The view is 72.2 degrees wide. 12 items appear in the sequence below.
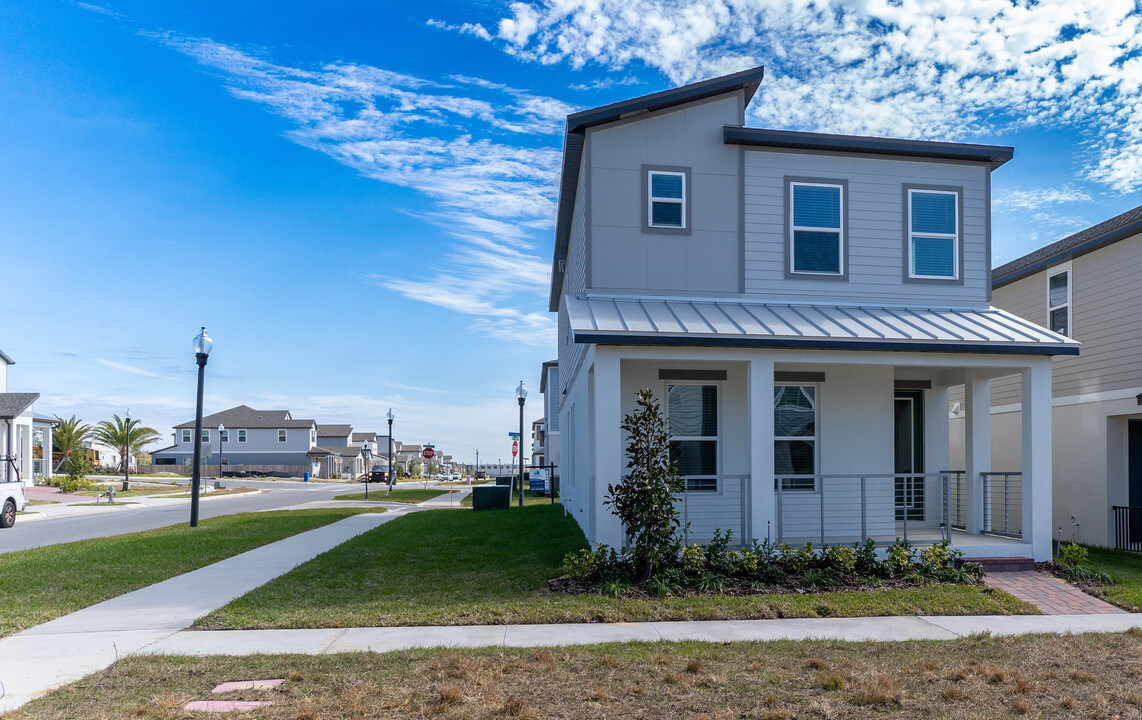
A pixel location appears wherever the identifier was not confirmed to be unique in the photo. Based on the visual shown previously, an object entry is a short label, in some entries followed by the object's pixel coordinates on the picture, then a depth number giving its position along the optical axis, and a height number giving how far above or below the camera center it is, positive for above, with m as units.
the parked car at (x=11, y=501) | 21.00 -2.34
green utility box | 24.41 -2.39
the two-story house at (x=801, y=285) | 11.59 +2.25
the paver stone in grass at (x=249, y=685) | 5.71 -1.96
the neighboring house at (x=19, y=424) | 38.69 -0.43
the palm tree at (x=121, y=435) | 56.84 -1.31
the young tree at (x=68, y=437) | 55.56 -1.43
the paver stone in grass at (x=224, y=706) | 5.25 -1.94
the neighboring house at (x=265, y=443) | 78.19 -2.42
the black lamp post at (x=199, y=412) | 18.64 +0.16
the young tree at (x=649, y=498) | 9.41 -0.91
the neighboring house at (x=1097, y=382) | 14.62 +0.93
